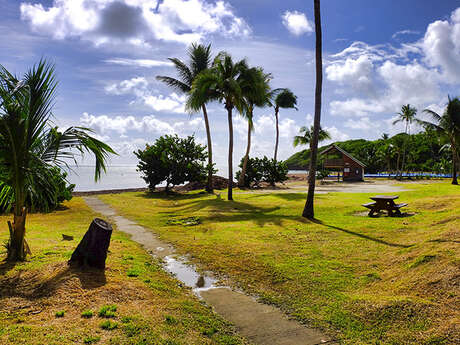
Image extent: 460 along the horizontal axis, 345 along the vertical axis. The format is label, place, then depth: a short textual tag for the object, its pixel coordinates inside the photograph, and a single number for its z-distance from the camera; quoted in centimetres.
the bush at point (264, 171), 3450
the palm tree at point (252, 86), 2180
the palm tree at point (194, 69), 2894
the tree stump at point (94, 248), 636
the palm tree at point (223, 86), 2091
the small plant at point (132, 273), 655
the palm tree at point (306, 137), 4816
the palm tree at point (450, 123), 3406
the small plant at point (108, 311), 467
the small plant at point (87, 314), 460
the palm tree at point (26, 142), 609
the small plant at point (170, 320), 471
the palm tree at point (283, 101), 4309
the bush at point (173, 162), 2850
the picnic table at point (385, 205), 1330
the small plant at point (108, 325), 431
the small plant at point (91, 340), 395
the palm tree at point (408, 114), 5738
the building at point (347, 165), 4897
